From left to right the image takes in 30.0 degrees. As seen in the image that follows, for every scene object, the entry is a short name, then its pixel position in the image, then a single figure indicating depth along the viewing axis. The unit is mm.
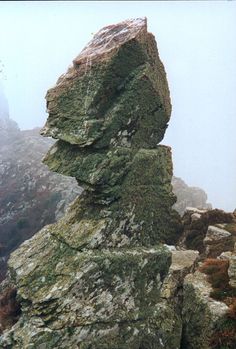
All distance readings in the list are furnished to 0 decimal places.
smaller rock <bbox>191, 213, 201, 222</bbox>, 27891
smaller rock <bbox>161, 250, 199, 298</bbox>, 15820
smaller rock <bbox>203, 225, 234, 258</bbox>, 22484
